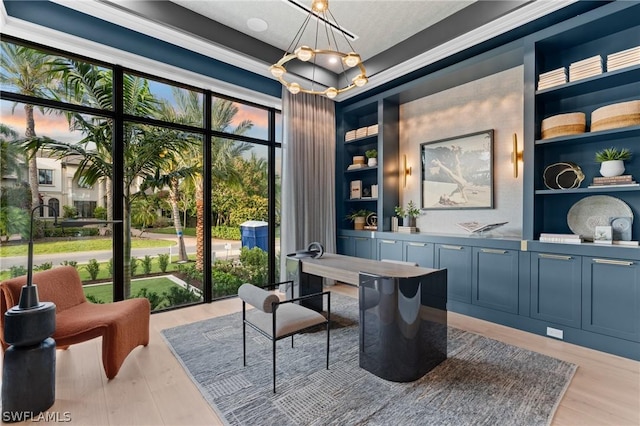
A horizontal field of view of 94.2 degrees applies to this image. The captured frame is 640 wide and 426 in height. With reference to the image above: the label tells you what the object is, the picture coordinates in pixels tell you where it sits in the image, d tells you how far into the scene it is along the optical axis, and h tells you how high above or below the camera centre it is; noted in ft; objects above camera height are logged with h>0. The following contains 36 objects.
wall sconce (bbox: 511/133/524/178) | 11.30 +2.03
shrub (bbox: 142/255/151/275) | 11.69 -2.16
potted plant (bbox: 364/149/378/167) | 15.57 +2.75
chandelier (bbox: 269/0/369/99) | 7.56 +6.33
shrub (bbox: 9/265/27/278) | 9.31 -1.89
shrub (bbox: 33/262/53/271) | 9.71 -1.84
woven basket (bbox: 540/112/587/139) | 9.36 +2.68
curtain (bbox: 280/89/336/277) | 14.65 +1.90
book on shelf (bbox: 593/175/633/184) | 8.57 +0.86
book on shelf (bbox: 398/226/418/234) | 14.02 -0.96
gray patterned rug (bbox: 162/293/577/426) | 5.81 -4.04
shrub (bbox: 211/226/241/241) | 13.38 -1.05
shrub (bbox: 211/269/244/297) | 13.47 -3.40
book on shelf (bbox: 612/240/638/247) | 8.30 -1.00
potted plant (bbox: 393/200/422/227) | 14.32 -0.20
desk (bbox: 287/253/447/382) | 6.90 -2.66
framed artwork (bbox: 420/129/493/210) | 12.29 +1.62
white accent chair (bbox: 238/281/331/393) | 6.56 -2.60
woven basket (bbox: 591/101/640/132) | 8.42 +2.69
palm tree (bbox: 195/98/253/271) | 13.04 +2.59
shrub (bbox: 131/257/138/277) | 11.42 -2.12
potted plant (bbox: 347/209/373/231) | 16.56 -0.49
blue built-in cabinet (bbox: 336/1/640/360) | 8.33 -1.19
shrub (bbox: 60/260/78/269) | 10.14 -1.80
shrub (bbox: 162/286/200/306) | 12.29 -3.63
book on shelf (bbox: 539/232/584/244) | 8.98 -0.93
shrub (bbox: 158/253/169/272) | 12.05 -2.08
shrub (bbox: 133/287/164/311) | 11.69 -3.45
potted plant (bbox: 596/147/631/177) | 8.81 +1.43
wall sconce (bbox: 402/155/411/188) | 15.24 +1.94
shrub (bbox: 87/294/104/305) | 10.60 -3.17
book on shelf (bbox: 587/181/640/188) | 8.44 +0.68
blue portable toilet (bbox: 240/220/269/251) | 14.56 -1.20
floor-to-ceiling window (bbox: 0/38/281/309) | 9.44 +1.31
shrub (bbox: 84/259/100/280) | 10.59 -2.07
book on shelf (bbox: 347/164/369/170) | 16.23 +2.38
